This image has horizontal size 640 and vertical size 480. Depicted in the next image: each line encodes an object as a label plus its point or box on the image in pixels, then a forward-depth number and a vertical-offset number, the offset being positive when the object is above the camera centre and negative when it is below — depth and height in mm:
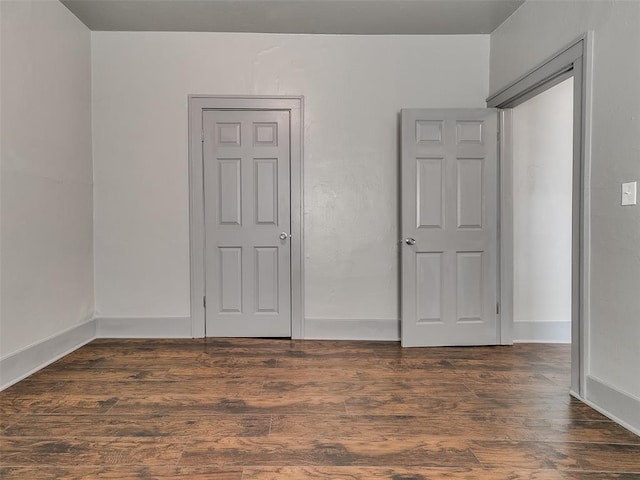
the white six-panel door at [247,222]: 3838 +59
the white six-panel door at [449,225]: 3588 +29
